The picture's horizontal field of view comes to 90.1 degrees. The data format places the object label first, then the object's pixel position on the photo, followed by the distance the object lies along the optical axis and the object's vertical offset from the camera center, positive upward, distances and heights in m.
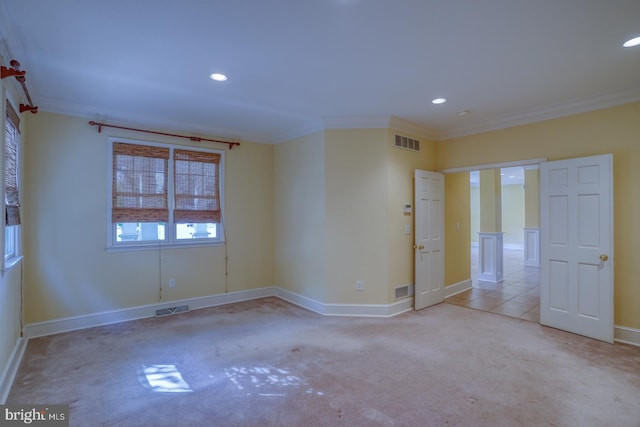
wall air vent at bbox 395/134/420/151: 4.51 +1.06
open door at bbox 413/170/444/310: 4.64 -0.34
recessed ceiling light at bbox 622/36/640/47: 2.42 +1.34
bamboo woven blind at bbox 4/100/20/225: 2.61 +0.42
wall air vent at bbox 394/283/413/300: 4.50 -1.08
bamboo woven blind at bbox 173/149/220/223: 4.65 +0.45
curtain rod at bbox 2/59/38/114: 2.38 +1.11
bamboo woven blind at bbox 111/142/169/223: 4.18 +0.45
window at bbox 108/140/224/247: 4.21 +0.30
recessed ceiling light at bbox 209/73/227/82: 3.05 +1.35
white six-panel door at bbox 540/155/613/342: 3.42 -0.34
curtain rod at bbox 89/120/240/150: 4.00 +1.16
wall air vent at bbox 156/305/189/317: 4.41 -1.33
